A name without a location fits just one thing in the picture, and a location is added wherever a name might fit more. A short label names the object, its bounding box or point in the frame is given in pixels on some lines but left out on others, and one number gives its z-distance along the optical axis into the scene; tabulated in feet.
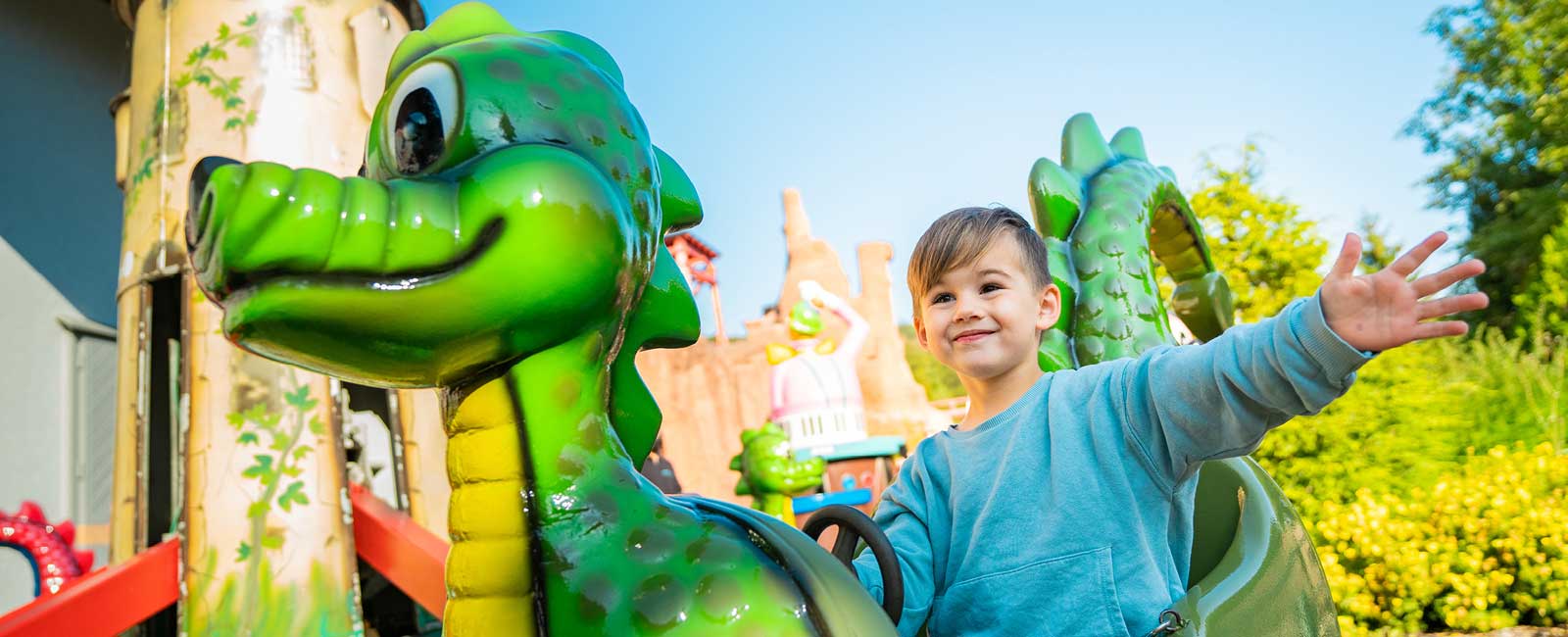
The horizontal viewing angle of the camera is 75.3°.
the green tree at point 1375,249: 58.45
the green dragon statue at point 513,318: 2.57
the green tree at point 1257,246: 21.17
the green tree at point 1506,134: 50.16
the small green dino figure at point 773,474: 18.43
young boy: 2.95
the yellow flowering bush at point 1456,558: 14.15
